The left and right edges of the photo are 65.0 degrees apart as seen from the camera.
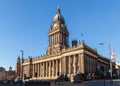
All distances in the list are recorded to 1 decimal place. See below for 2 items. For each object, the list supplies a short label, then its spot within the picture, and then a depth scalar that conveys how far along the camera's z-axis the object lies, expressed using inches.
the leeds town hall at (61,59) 1778.3
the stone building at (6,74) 3121.7
